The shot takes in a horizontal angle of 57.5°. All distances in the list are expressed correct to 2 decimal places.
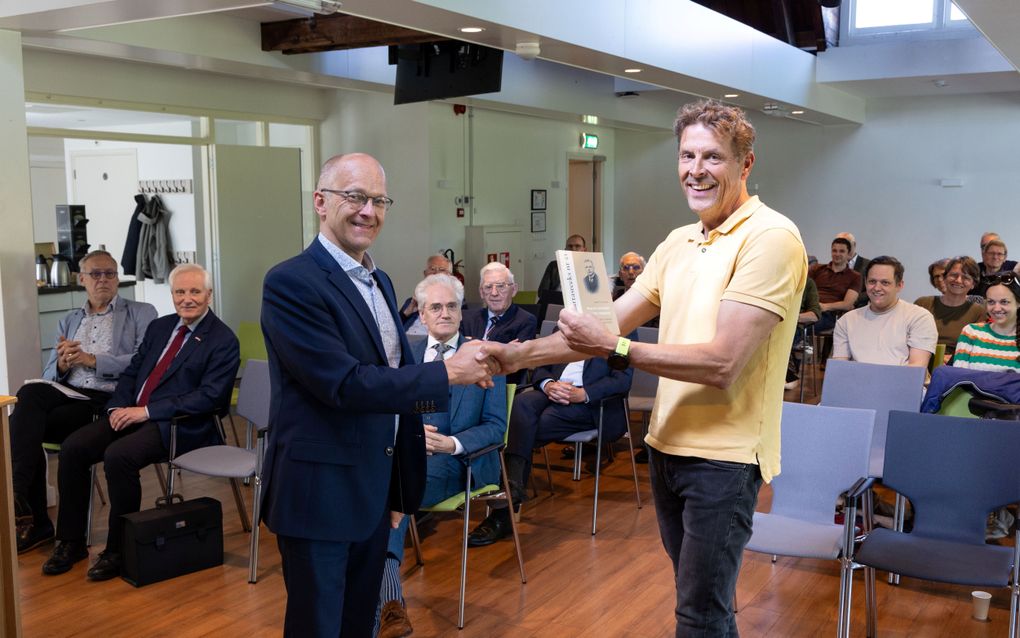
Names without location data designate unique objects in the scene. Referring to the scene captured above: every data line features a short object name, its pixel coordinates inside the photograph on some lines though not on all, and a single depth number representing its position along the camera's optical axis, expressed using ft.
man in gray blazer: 16.06
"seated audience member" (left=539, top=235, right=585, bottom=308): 28.63
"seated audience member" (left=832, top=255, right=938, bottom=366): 17.26
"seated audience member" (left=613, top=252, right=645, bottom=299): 27.40
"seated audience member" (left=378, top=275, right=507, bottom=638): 13.08
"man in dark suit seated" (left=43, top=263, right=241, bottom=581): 15.01
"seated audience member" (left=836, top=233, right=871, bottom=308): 31.89
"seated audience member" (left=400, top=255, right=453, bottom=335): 19.63
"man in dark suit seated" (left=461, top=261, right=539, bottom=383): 18.78
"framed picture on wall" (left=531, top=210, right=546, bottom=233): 39.57
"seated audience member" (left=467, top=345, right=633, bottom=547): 16.63
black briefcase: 14.12
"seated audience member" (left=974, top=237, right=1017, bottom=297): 29.73
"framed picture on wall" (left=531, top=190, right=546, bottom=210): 39.50
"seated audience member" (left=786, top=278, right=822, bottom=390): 28.17
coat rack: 29.19
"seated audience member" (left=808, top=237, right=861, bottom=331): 31.32
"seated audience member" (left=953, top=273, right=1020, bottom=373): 15.99
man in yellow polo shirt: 6.85
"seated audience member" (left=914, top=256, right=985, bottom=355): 21.80
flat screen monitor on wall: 22.93
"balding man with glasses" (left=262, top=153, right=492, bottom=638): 7.32
